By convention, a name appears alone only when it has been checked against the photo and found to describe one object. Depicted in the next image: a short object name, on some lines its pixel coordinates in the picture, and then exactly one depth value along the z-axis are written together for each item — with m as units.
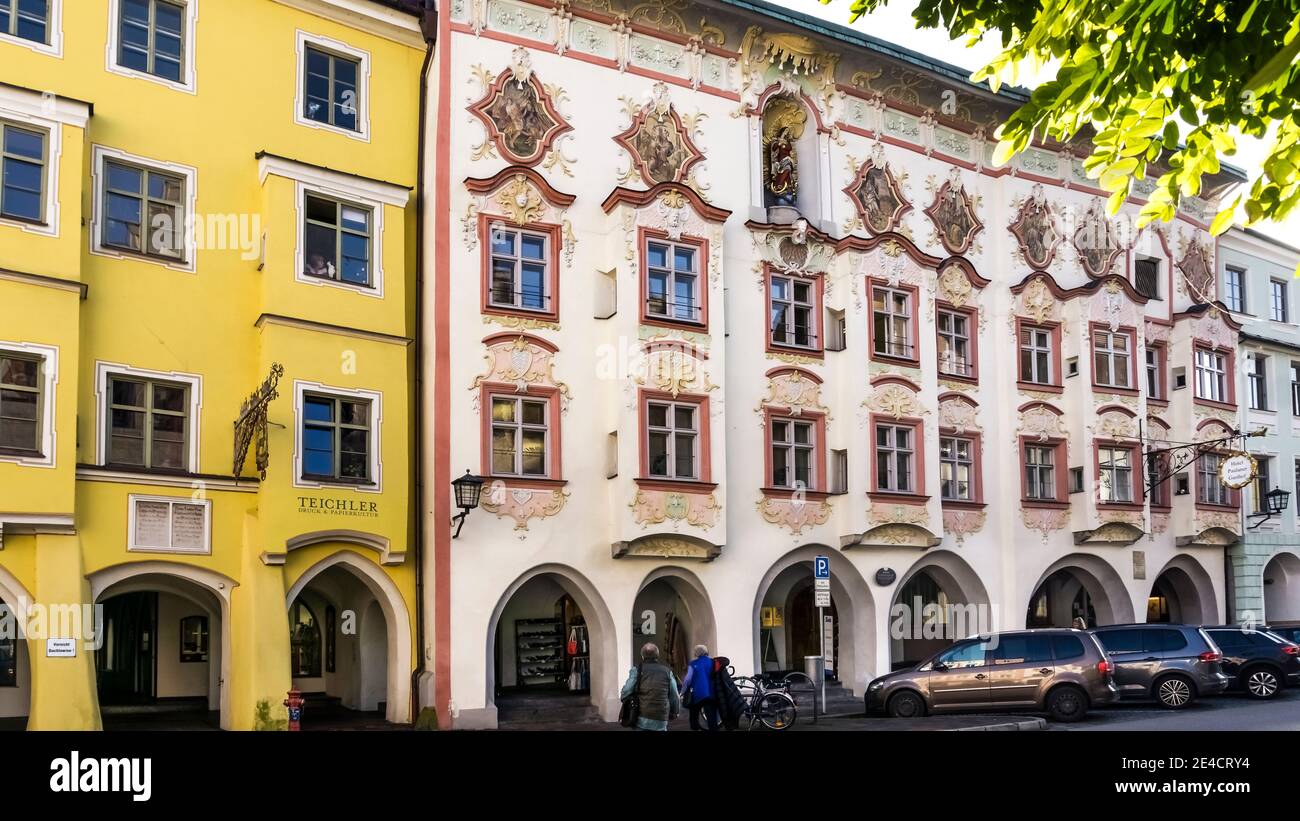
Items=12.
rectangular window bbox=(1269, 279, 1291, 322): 39.00
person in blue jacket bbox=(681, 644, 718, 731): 18.28
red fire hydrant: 19.33
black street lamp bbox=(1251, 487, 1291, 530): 35.53
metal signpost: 22.09
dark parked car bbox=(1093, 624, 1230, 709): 24.73
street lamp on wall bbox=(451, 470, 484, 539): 21.34
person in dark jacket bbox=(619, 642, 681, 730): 15.25
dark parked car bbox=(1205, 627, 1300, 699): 26.58
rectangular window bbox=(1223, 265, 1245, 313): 37.51
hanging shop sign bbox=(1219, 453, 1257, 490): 31.95
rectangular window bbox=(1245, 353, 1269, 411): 37.34
